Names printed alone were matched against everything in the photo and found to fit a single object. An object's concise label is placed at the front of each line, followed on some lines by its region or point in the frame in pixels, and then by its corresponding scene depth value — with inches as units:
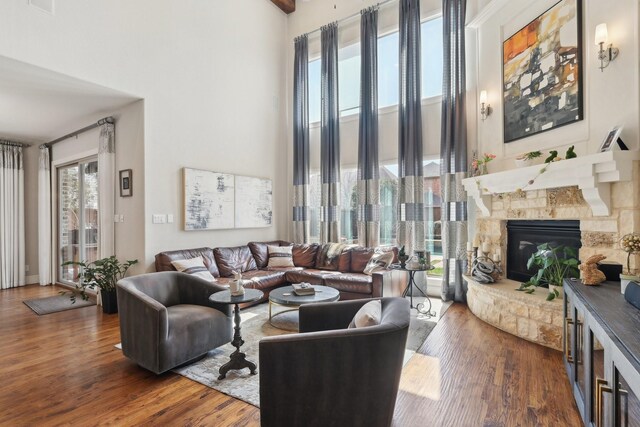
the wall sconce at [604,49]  112.7
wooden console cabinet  49.6
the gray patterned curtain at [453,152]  179.6
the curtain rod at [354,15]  209.6
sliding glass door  207.6
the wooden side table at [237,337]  98.3
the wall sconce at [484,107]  169.6
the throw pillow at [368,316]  66.8
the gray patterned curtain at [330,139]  223.3
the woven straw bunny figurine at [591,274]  92.0
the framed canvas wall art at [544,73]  127.8
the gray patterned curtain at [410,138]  193.8
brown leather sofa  161.3
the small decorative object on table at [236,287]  102.8
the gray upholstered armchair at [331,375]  60.6
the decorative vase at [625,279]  78.9
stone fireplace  106.7
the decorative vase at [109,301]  163.8
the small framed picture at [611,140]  107.9
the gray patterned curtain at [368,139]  208.7
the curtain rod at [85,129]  176.6
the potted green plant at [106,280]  163.5
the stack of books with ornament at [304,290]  127.0
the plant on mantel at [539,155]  121.6
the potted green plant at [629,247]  79.7
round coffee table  119.3
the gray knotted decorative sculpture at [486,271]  149.9
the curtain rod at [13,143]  231.0
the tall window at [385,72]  195.5
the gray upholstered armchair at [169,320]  95.3
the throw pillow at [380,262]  174.1
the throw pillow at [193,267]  159.2
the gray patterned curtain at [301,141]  238.4
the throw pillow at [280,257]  204.6
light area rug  91.6
